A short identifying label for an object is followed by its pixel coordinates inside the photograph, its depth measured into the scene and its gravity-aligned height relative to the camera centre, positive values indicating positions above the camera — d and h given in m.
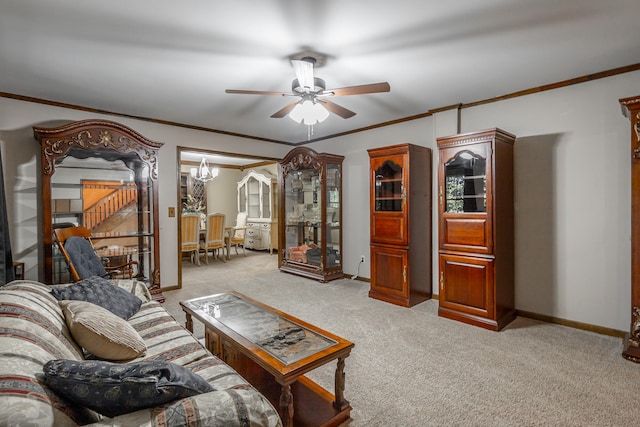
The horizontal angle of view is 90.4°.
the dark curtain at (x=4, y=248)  2.79 -0.30
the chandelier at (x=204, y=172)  7.10 +0.95
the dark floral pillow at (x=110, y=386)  0.96 -0.52
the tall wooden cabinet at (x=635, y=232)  2.44 -0.19
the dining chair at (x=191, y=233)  5.98 -0.40
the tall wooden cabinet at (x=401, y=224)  3.82 -0.17
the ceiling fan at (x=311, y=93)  2.41 +0.94
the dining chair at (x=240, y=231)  7.45 -0.50
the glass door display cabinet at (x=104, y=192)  3.34 +0.26
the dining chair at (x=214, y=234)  6.45 -0.45
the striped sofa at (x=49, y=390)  0.85 -0.54
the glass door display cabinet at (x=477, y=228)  3.12 -0.20
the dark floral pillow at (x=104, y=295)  1.99 -0.55
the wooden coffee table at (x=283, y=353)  1.60 -0.75
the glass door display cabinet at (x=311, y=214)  5.12 -0.05
